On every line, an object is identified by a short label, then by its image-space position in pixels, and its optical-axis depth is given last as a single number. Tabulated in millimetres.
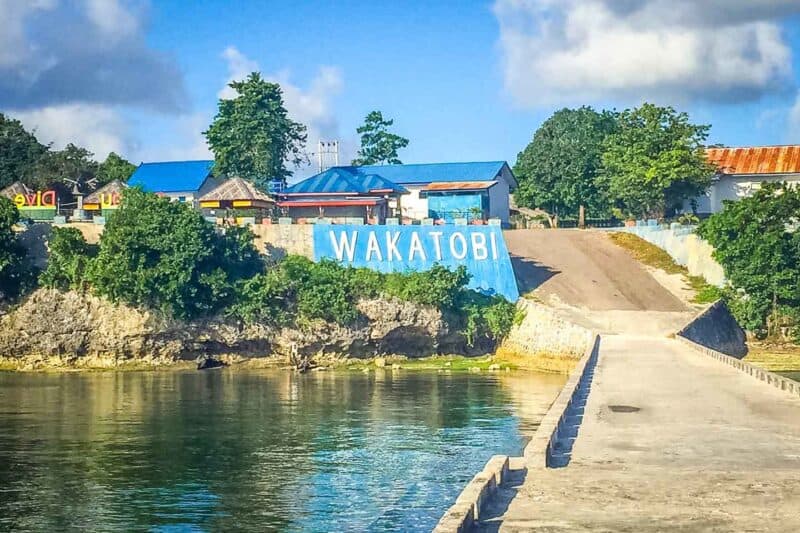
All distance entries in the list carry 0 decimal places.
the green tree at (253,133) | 85250
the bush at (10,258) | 62000
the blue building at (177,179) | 83312
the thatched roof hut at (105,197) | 76000
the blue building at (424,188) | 80875
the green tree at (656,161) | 78688
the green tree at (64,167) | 85562
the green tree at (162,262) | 59062
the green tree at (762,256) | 60750
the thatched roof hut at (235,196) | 72688
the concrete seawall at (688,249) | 65625
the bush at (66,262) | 61688
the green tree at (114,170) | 92562
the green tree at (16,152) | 88625
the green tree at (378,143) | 102312
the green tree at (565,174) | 86250
